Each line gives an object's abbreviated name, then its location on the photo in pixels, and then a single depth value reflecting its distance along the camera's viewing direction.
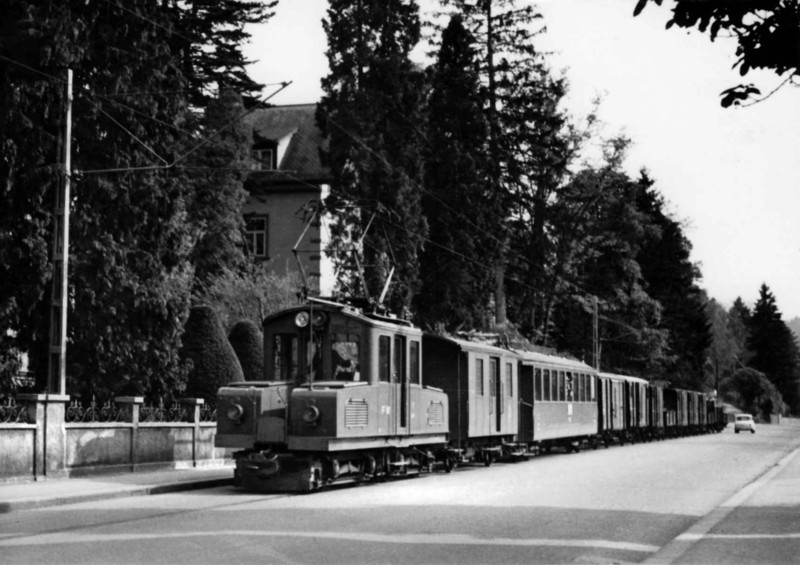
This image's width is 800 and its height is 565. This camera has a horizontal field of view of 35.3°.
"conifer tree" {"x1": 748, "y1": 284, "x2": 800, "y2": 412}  148.62
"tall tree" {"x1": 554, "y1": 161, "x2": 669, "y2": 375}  62.78
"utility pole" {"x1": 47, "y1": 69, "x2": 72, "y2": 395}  22.36
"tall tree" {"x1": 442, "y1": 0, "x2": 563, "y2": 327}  55.06
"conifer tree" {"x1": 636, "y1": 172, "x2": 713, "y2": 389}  91.12
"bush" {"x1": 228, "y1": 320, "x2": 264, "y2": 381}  32.12
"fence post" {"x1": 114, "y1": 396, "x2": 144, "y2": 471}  24.39
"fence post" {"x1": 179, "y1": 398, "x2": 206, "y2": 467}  26.53
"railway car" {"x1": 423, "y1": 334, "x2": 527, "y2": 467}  27.61
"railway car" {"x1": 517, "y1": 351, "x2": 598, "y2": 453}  34.22
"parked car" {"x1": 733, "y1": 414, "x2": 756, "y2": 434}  85.88
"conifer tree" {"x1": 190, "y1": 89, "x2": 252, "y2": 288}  46.50
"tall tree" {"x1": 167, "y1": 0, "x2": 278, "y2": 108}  49.22
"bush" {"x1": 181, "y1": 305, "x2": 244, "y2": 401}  29.25
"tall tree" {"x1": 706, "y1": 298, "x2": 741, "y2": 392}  131.49
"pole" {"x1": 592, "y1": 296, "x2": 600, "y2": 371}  64.69
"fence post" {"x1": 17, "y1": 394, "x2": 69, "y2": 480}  21.59
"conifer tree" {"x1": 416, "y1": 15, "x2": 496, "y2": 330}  52.81
